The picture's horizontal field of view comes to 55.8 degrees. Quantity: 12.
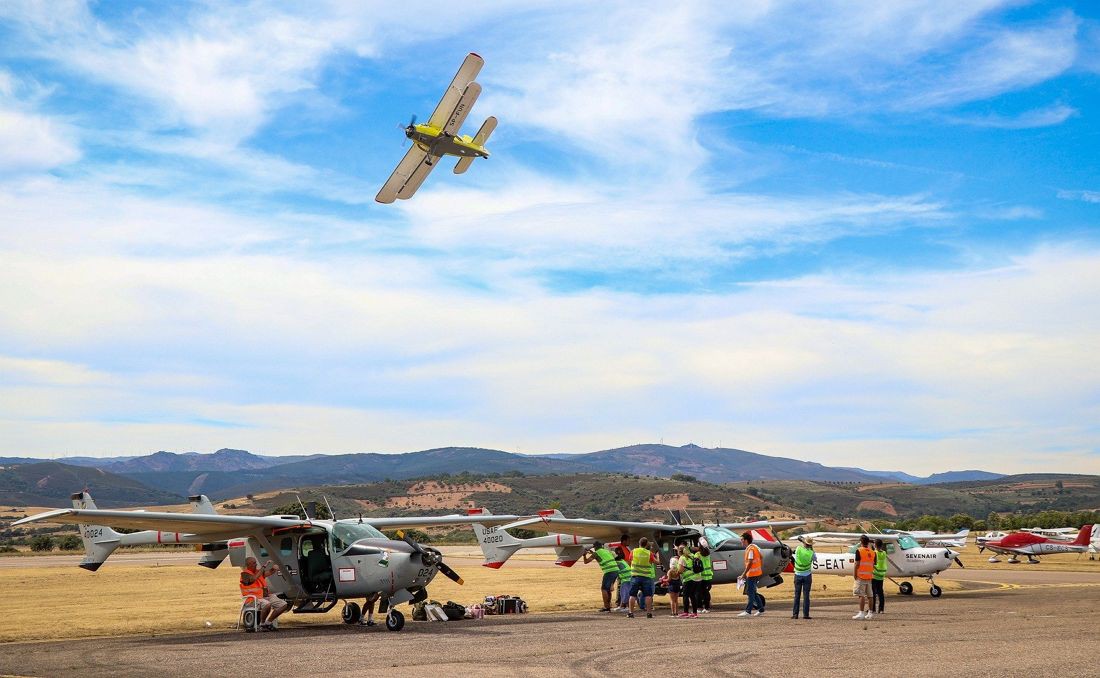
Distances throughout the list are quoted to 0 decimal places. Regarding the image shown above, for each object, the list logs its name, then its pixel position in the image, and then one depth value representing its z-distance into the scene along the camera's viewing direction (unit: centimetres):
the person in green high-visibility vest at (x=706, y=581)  2336
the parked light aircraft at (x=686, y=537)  2447
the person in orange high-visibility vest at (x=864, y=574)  2108
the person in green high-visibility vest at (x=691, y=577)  2311
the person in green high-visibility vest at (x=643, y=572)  2280
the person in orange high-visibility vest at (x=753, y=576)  2241
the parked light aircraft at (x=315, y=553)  1998
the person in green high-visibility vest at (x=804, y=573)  2130
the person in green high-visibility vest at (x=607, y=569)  2380
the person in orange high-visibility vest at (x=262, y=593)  2042
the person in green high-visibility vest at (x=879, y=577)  2195
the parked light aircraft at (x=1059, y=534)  5072
